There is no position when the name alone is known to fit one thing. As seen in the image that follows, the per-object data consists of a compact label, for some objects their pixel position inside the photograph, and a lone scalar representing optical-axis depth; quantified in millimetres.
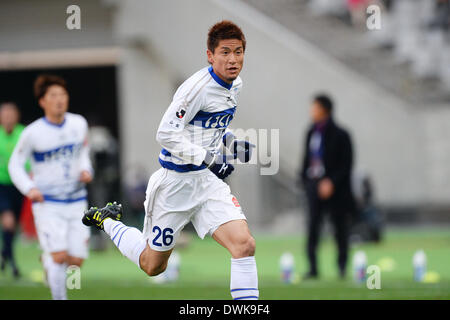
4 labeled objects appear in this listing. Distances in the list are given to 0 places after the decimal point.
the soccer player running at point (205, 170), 13547
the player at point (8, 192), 25203
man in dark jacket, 24234
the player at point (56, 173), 17812
